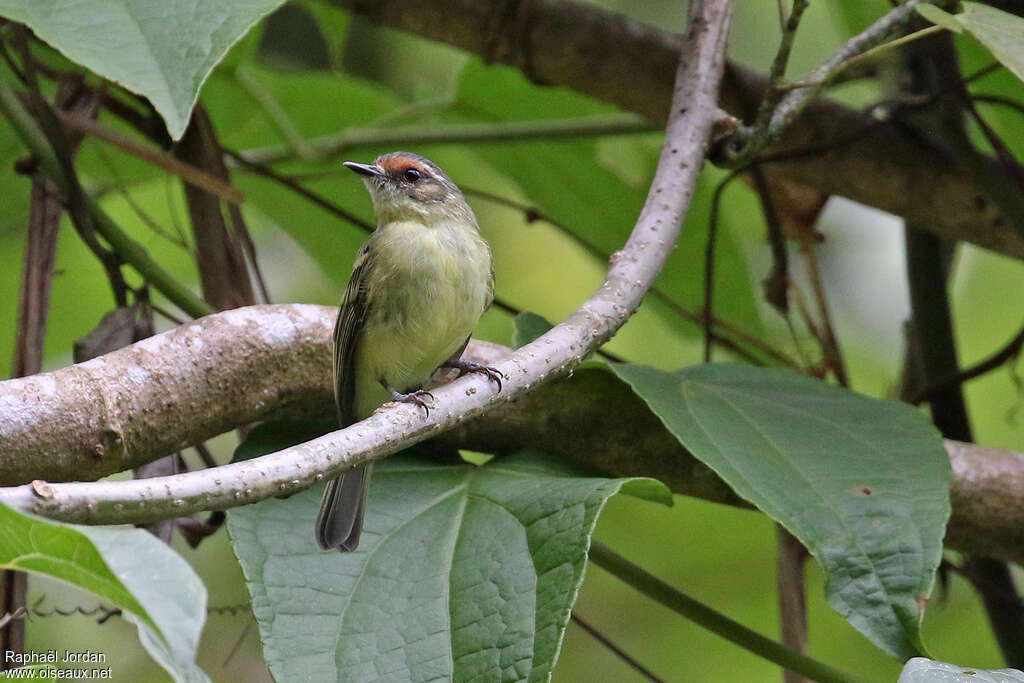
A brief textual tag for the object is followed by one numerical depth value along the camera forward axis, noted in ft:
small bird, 17.67
